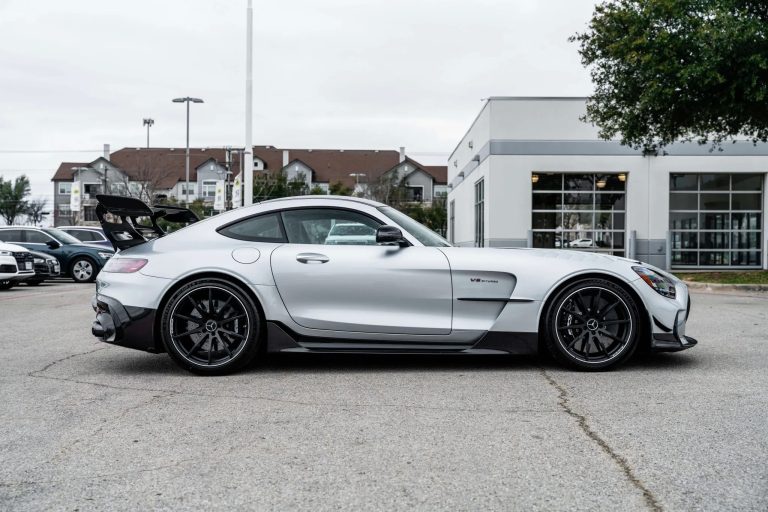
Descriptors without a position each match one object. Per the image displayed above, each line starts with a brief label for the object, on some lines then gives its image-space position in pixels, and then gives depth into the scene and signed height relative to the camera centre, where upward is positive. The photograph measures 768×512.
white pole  23.30 +4.96
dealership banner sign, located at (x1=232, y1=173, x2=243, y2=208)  30.40 +2.20
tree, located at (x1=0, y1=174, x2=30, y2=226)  92.19 +5.55
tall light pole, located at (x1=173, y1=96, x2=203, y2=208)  52.06 +10.24
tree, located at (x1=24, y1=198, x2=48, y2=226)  89.89 +4.09
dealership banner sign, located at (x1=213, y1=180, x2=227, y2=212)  41.55 +2.68
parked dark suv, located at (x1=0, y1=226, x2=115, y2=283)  18.92 -0.18
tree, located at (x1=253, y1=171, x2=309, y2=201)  63.31 +5.16
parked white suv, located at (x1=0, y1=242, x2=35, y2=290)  15.24 -0.46
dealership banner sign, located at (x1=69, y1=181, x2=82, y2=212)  47.53 +2.95
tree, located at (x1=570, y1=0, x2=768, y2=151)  14.83 +3.93
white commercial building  24.53 +1.88
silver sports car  5.26 -0.42
